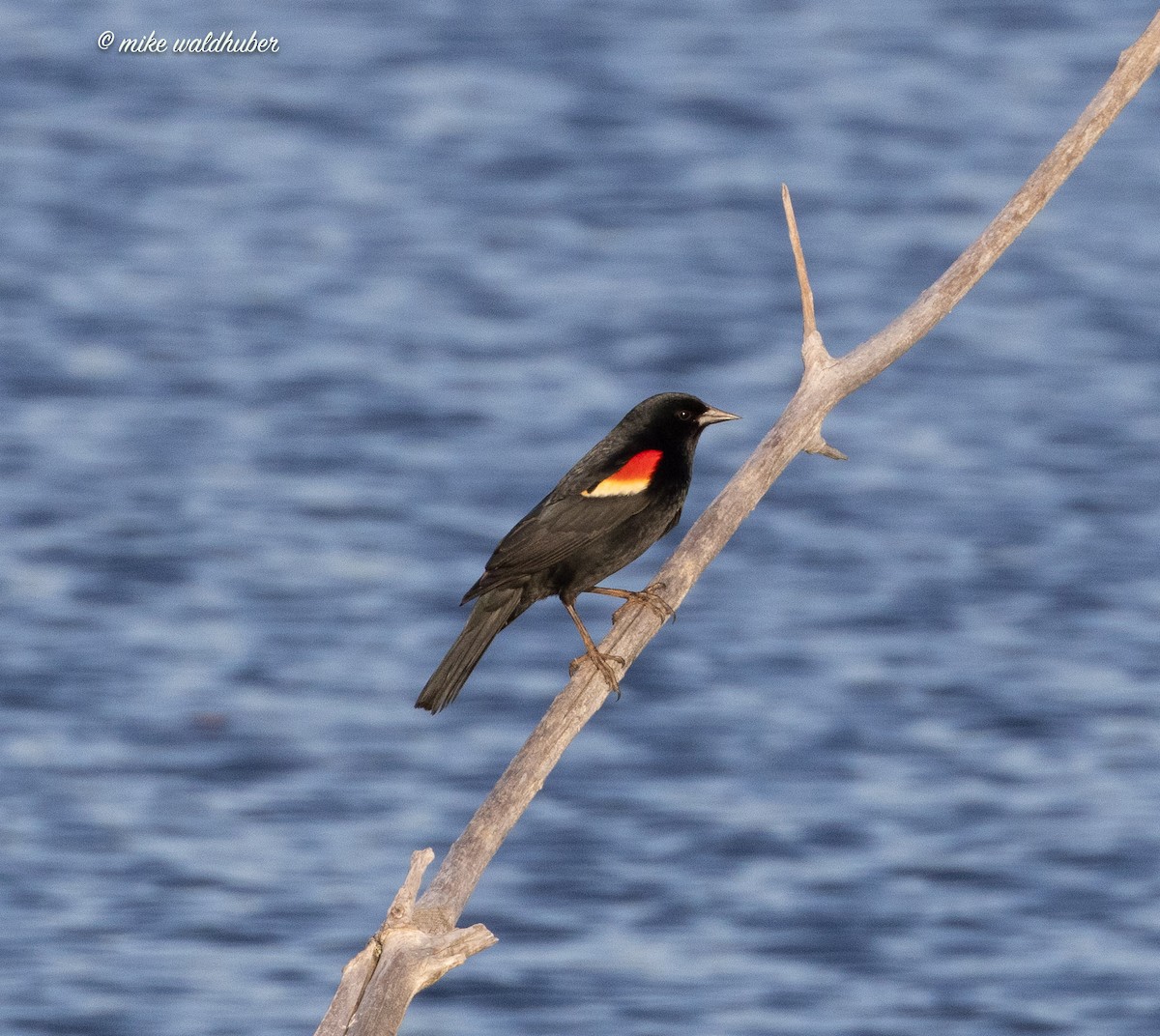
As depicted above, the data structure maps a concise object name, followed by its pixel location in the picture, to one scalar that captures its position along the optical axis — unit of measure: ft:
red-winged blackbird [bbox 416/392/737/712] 42.04
